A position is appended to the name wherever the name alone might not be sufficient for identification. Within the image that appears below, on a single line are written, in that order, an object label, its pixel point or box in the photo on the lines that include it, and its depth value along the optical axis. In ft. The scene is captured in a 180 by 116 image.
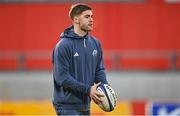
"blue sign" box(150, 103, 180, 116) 74.13
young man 47.80
